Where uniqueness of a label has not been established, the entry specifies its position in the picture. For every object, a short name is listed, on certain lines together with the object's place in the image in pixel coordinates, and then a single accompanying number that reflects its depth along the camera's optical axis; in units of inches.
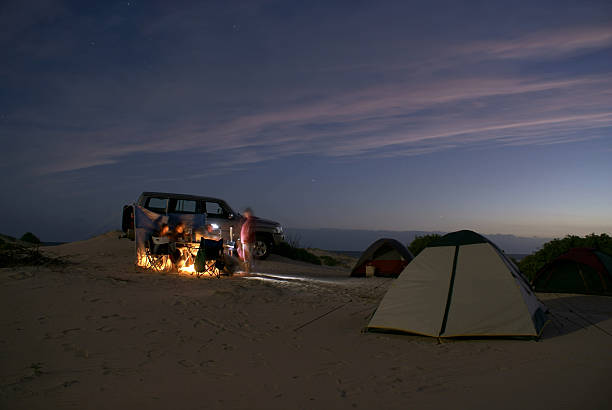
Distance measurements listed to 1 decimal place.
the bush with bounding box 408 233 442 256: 665.6
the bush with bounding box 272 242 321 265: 767.7
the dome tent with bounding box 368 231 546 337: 235.0
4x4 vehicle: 552.1
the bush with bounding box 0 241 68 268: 427.9
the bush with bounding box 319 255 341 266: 848.3
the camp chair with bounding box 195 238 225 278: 470.6
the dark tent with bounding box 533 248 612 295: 402.0
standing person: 539.5
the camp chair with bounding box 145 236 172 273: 487.8
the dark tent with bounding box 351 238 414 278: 560.4
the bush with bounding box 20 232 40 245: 867.4
